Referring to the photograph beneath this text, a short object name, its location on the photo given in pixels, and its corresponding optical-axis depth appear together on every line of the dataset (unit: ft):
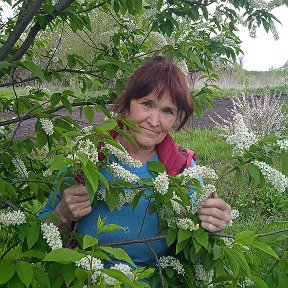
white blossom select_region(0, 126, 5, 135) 8.27
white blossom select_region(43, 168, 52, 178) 6.66
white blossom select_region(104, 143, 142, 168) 5.62
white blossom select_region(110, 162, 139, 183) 5.50
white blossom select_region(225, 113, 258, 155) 5.49
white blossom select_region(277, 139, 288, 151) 5.25
